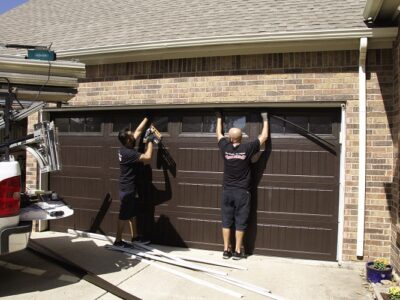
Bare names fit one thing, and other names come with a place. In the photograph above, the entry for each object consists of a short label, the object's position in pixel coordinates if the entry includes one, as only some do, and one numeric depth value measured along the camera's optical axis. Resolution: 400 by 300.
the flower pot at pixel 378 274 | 4.90
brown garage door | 5.92
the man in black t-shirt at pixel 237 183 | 5.93
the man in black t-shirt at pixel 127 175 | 6.25
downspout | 5.58
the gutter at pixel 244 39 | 5.38
